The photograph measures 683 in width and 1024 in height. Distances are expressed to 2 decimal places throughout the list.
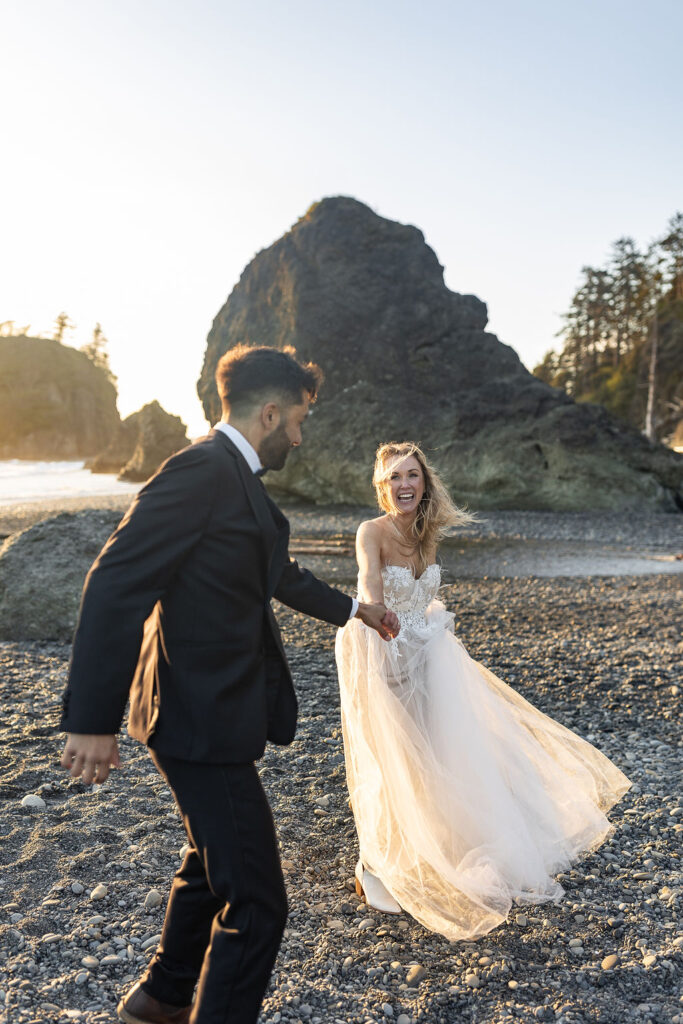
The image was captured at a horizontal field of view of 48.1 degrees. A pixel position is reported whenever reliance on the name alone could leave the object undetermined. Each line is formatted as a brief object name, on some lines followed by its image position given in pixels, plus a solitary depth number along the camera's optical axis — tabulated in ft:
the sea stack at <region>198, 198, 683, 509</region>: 93.40
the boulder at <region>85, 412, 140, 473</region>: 214.07
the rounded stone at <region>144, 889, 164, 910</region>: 12.62
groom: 7.15
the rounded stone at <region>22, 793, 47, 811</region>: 16.34
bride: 12.09
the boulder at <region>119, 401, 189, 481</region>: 173.37
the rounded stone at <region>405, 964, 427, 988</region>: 10.89
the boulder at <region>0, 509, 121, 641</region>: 30.73
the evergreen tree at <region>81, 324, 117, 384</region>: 388.57
